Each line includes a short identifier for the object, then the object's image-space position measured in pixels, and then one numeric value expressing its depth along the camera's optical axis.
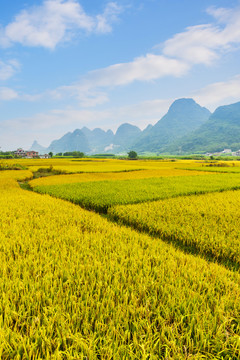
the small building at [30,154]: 127.97
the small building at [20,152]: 133.46
